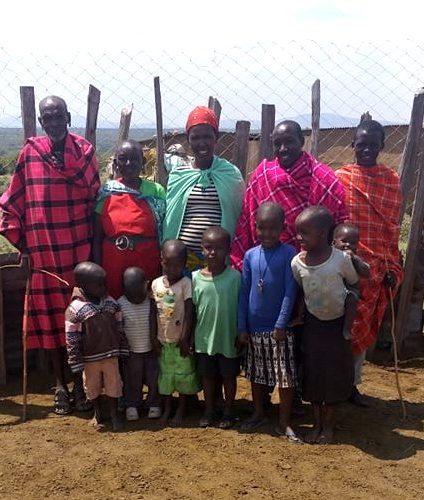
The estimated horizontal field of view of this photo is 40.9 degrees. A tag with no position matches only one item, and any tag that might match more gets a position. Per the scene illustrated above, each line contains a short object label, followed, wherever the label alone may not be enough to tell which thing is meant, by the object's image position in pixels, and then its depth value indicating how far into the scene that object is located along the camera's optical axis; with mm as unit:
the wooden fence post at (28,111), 4391
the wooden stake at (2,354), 4316
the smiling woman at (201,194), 3641
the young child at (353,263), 3223
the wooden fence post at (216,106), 5117
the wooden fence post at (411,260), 4805
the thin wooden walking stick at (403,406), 3770
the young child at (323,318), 3139
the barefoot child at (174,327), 3518
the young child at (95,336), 3535
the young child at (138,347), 3605
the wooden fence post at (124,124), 5008
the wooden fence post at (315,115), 4891
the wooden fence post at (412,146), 4652
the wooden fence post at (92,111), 4711
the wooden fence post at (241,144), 4712
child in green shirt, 3467
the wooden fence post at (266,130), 4754
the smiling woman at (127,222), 3721
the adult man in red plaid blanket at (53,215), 3764
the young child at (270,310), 3268
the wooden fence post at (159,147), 5002
